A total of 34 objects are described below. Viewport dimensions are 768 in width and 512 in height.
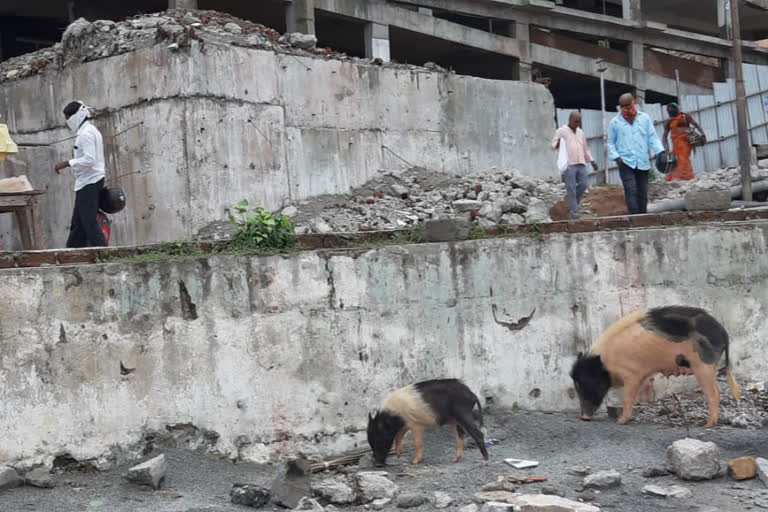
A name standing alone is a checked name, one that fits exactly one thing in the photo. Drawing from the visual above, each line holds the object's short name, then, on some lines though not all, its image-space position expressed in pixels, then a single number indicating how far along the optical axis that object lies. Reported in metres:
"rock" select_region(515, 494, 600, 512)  6.04
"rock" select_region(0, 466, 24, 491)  6.40
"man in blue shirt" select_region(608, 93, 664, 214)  10.04
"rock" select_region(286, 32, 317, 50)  12.83
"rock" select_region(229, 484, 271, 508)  6.42
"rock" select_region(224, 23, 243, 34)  12.26
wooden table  8.91
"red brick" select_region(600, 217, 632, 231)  8.62
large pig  7.75
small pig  7.20
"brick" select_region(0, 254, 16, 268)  6.84
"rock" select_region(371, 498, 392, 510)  6.47
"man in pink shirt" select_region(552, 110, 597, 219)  11.27
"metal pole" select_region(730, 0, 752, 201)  12.41
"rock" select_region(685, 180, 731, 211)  8.99
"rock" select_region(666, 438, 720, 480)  6.83
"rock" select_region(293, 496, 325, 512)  6.39
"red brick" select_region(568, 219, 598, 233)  8.52
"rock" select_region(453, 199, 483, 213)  12.52
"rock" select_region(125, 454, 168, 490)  6.52
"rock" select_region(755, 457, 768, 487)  6.76
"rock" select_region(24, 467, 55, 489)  6.55
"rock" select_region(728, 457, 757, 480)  6.85
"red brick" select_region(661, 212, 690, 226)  8.83
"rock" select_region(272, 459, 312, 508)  6.49
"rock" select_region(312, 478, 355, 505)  6.57
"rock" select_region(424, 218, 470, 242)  8.11
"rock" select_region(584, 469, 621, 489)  6.67
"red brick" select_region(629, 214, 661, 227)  8.70
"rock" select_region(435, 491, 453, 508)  6.43
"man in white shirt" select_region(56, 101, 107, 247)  8.59
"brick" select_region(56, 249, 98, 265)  7.05
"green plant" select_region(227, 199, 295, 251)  7.62
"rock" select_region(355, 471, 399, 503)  6.58
